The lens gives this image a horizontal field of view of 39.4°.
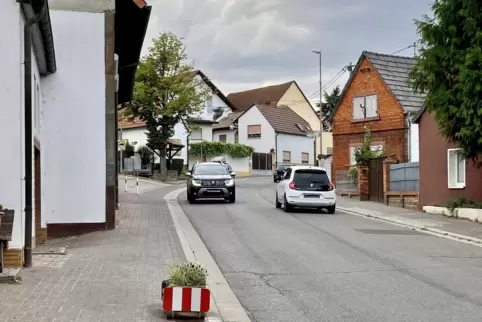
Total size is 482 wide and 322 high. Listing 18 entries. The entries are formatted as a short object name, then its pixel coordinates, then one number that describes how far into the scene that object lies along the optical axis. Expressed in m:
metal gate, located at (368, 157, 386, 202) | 29.06
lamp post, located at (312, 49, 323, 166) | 49.88
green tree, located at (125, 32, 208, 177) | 50.97
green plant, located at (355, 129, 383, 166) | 30.67
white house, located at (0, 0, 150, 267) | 15.64
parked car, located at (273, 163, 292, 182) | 52.21
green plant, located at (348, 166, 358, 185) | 32.94
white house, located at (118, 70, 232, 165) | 64.88
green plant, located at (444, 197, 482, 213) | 21.49
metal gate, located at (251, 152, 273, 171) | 68.19
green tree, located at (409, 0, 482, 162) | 17.98
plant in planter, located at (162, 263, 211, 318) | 7.38
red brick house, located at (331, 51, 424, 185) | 38.03
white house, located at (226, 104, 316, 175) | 69.69
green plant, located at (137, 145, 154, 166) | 59.94
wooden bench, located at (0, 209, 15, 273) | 9.30
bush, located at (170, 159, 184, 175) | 57.94
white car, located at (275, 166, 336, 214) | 23.44
